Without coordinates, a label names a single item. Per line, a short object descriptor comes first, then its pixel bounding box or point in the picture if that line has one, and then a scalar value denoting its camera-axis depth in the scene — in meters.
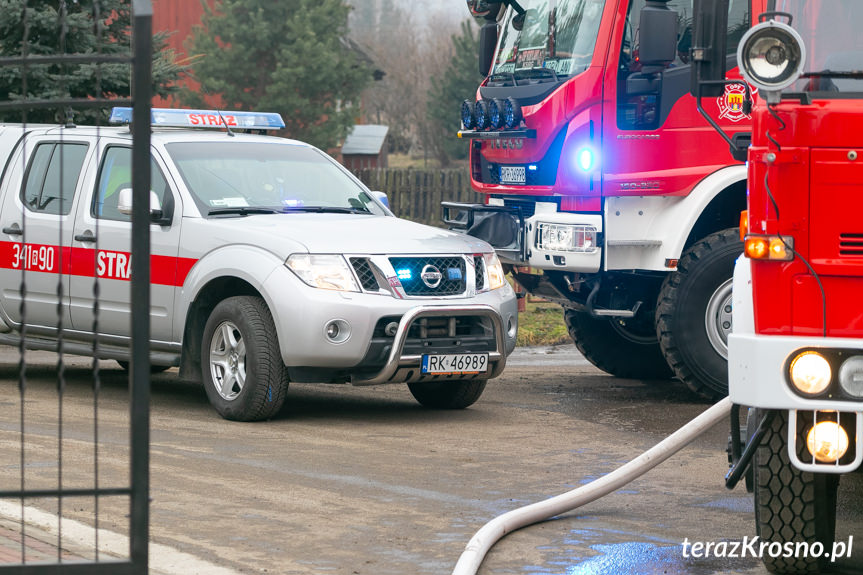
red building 77.37
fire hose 11.02
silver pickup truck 15.95
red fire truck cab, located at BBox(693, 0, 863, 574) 9.15
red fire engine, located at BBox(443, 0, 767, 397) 18.08
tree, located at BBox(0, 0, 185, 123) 26.91
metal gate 8.04
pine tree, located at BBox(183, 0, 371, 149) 70.65
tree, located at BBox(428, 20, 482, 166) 85.96
